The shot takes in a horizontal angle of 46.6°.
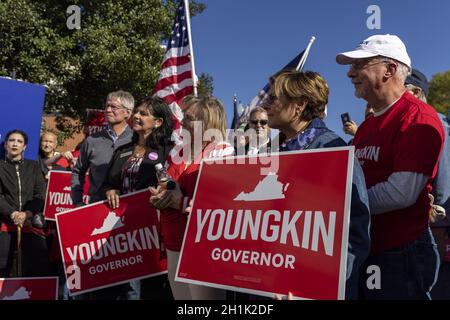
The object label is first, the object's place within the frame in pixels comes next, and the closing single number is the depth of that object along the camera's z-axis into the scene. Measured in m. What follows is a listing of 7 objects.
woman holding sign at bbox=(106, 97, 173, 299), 3.82
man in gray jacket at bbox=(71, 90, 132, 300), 4.38
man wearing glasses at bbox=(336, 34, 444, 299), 2.13
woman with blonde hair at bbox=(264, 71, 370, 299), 2.32
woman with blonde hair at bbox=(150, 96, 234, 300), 3.07
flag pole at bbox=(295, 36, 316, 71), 6.58
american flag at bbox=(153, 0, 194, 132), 6.49
